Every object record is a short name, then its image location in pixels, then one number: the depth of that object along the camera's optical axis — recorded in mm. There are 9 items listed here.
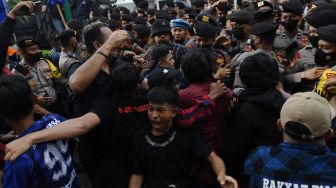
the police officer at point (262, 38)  3559
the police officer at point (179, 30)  5340
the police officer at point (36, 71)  4555
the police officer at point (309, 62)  3192
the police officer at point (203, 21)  4816
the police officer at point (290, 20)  4496
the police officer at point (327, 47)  2918
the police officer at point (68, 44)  4993
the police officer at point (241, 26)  4641
